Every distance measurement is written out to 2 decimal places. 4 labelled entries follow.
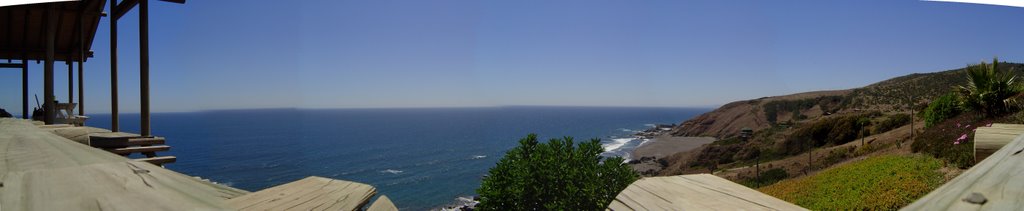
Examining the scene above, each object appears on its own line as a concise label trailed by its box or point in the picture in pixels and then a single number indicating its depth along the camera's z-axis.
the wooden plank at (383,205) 1.34
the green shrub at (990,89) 11.41
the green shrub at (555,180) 7.92
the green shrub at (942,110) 13.97
